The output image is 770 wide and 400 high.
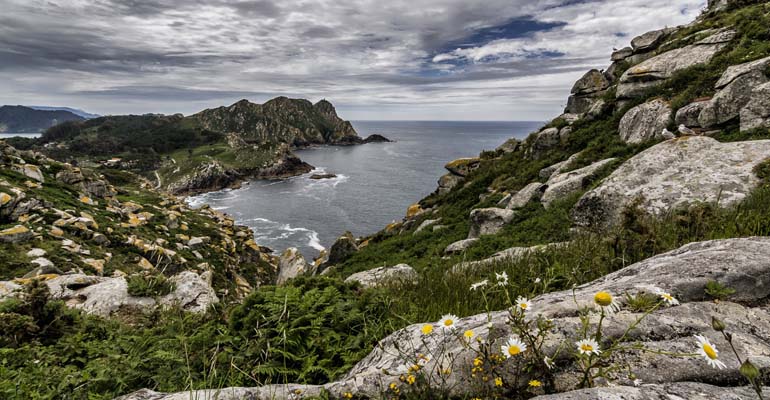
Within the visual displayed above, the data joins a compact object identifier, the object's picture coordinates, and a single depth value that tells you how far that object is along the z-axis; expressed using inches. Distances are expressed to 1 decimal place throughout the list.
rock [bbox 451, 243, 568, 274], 245.6
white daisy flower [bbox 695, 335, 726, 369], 64.5
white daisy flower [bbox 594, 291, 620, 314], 73.9
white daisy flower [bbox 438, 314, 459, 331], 96.7
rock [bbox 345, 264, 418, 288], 238.4
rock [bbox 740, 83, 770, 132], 519.8
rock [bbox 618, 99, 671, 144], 703.7
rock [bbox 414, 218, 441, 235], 1063.6
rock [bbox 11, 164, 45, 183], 1149.1
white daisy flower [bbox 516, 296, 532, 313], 95.8
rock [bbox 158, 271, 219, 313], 329.6
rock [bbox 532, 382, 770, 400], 73.5
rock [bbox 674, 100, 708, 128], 635.5
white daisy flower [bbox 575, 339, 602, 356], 74.6
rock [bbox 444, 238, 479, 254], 657.4
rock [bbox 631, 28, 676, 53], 1200.8
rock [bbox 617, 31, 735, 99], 818.8
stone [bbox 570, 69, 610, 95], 1432.1
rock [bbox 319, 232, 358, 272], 1120.2
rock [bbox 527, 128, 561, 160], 1127.4
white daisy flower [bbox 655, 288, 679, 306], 85.9
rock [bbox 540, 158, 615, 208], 669.3
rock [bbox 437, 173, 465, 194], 1546.5
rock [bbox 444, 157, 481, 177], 1557.6
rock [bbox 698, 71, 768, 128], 559.8
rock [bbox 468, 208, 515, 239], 731.4
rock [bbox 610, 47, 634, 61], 1398.1
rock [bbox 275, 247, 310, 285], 1141.7
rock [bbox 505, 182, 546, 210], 777.6
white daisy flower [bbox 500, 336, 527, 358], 82.9
